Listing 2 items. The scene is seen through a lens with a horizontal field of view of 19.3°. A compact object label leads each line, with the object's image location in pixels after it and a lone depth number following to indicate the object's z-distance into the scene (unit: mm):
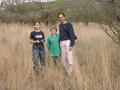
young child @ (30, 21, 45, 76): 8430
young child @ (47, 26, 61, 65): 9133
